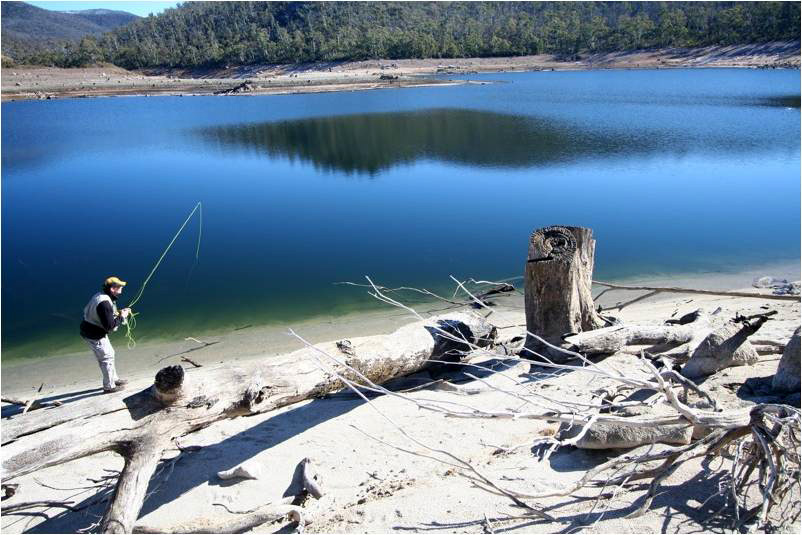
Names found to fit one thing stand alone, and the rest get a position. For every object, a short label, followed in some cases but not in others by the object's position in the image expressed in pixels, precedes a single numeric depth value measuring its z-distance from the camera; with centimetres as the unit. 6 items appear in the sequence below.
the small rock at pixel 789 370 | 411
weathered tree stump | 543
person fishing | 619
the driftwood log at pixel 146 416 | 350
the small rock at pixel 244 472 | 425
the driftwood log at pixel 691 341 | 465
